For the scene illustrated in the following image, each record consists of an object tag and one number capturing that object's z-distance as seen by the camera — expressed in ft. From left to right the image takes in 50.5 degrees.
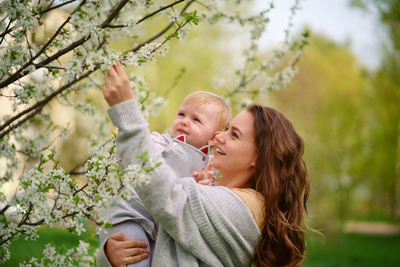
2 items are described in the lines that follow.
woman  6.05
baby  7.43
